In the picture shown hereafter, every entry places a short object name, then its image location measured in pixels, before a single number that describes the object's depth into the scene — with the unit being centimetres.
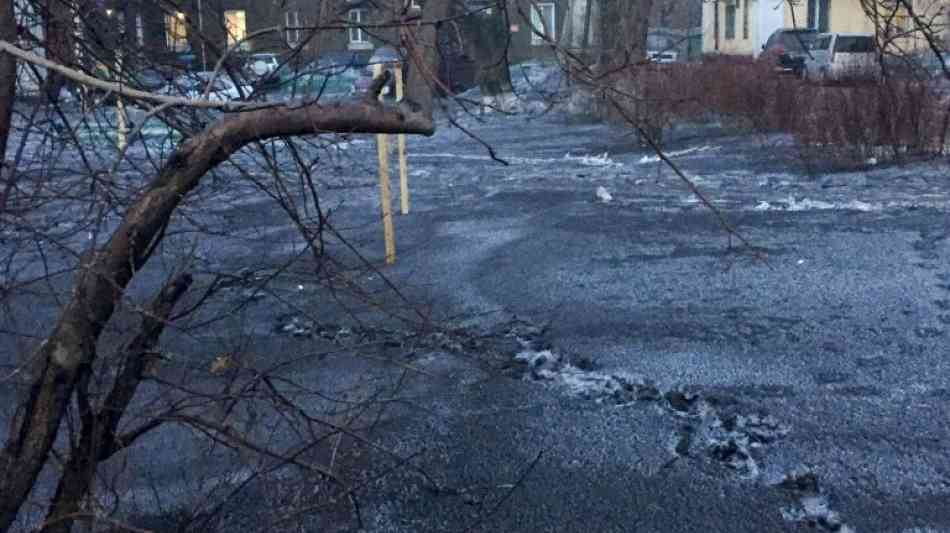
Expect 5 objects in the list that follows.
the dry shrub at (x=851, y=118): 1634
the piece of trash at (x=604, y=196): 1534
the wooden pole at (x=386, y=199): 1162
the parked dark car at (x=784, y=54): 2512
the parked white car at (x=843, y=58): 1797
